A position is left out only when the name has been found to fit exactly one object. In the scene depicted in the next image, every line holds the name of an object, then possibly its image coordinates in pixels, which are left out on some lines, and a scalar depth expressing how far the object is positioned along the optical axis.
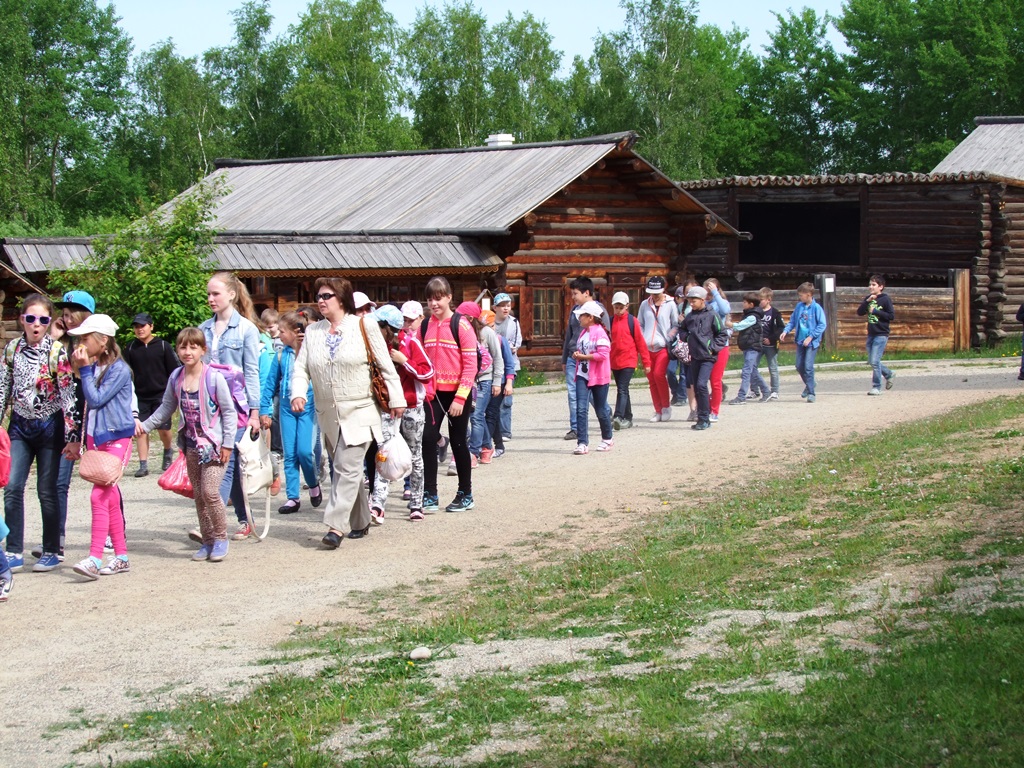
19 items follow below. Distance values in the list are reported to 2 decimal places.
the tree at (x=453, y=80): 58.00
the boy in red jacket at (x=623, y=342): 15.52
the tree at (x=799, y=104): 63.62
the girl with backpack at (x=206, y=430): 9.20
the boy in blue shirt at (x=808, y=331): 18.83
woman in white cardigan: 9.72
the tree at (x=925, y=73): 57.19
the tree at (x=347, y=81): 55.34
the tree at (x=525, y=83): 57.94
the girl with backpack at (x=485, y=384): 13.39
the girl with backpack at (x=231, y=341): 9.98
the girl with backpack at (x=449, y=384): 10.95
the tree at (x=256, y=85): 59.12
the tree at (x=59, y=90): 55.53
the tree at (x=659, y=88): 56.69
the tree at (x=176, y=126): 59.34
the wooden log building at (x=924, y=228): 30.31
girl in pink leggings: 8.84
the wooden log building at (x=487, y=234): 24.66
